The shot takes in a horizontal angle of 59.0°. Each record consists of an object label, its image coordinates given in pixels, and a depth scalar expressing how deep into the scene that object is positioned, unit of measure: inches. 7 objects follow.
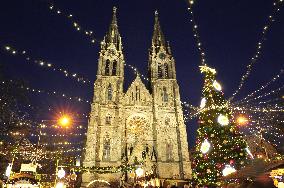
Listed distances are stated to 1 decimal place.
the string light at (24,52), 393.1
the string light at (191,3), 377.0
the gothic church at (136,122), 1063.6
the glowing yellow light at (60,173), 652.7
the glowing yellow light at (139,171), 804.4
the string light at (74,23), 405.1
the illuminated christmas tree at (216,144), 585.6
